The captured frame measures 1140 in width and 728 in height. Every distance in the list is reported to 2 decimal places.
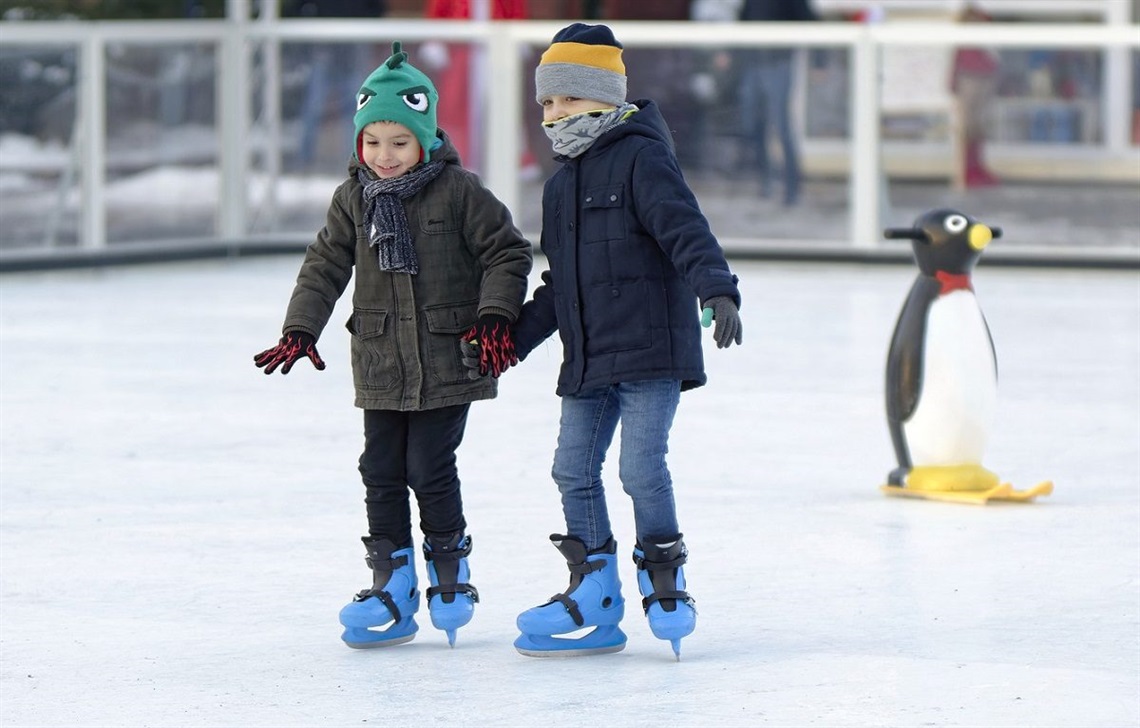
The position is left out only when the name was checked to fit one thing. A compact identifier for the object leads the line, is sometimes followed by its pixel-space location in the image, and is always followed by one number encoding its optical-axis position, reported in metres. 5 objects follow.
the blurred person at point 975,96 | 24.64
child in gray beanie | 8.35
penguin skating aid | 12.12
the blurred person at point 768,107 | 25.22
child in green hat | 8.52
